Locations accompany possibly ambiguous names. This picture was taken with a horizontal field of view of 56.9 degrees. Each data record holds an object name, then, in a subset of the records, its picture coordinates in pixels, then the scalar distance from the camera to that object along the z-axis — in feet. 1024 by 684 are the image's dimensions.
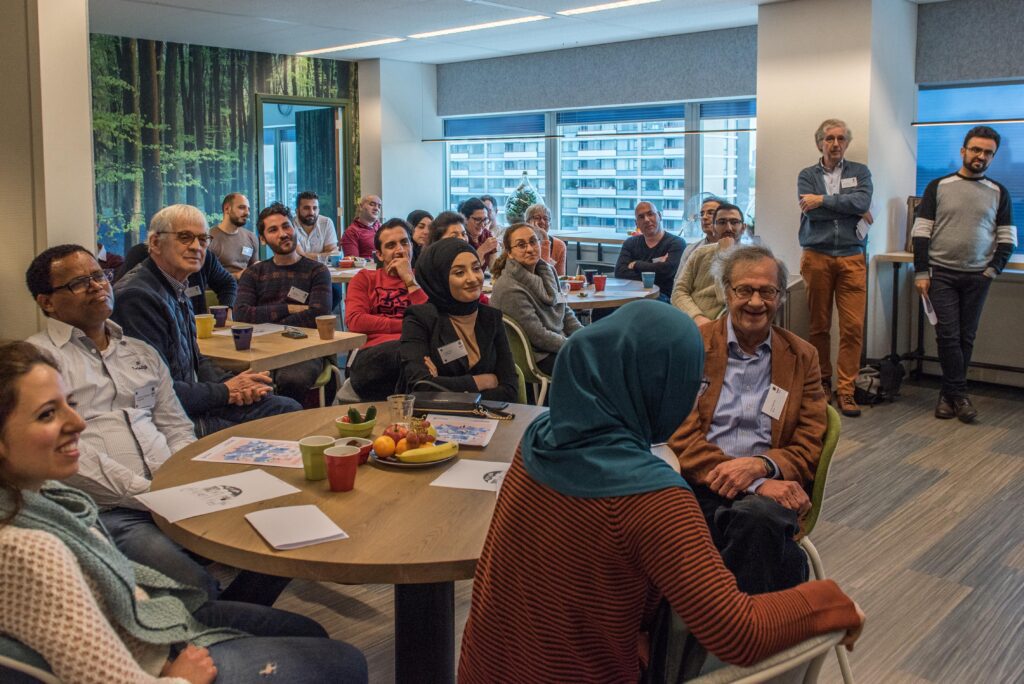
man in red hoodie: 15.69
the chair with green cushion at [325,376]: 15.56
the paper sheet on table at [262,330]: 14.78
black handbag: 9.29
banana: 7.64
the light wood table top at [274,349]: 12.73
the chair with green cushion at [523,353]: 15.17
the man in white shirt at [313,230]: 27.22
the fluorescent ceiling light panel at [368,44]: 29.07
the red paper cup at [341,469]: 7.03
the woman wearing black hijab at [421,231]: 23.86
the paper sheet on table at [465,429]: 8.38
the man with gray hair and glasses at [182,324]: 11.17
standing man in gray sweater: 19.29
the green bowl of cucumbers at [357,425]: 8.20
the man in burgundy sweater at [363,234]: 29.32
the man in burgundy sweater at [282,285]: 16.89
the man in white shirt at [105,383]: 8.09
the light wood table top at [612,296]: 18.34
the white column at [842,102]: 21.24
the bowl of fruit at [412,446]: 7.67
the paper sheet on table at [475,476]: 7.27
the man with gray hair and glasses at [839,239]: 20.25
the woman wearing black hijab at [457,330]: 11.44
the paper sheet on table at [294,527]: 6.13
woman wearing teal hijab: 4.73
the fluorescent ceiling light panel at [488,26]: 24.95
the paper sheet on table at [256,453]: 7.85
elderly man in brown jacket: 8.38
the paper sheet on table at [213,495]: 6.70
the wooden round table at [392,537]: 5.91
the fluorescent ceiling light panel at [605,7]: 22.77
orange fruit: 7.71
